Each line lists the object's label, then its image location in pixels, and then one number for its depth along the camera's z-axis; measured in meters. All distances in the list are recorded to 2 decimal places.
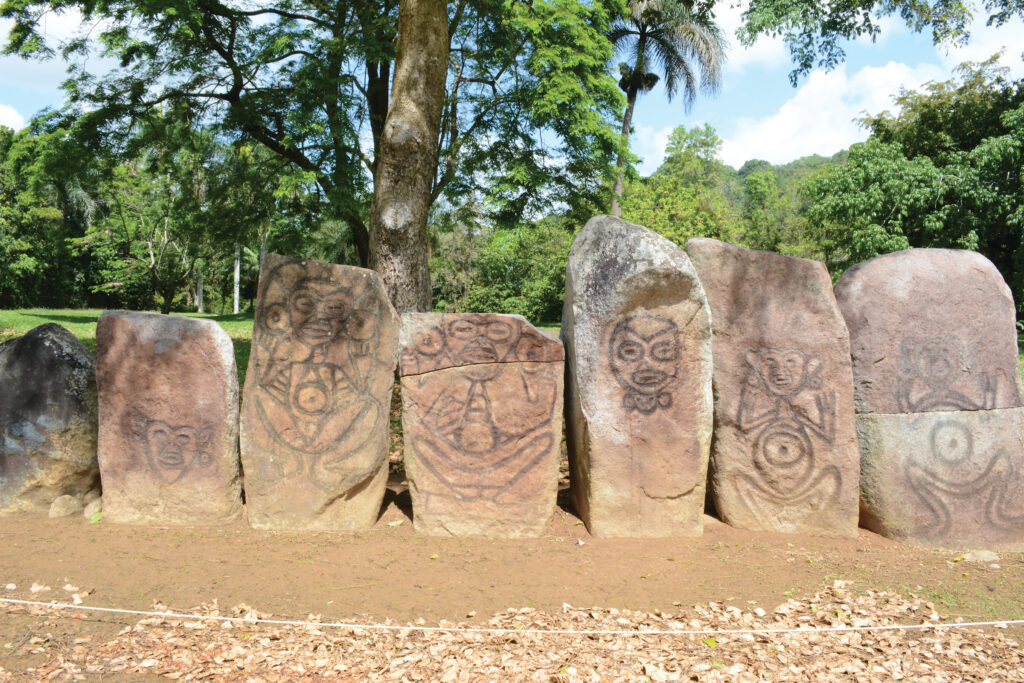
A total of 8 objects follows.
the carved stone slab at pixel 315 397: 4.13
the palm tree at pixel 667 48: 18.25
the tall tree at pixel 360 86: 7.91
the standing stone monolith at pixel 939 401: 4.08
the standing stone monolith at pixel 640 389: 4.04
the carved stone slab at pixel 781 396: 4.16
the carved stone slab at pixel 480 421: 4.12
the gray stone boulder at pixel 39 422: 4.26
